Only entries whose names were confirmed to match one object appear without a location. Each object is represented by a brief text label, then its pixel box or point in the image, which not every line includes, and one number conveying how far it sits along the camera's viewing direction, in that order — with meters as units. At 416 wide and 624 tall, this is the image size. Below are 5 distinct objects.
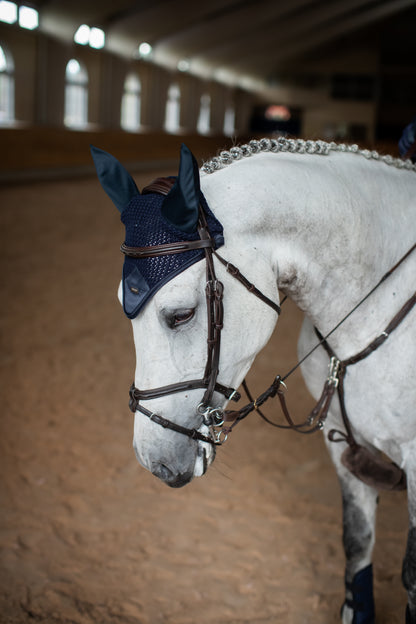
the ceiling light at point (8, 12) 13.39
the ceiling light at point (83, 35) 16.38
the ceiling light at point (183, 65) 23.20
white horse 1.42
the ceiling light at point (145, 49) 19.89
